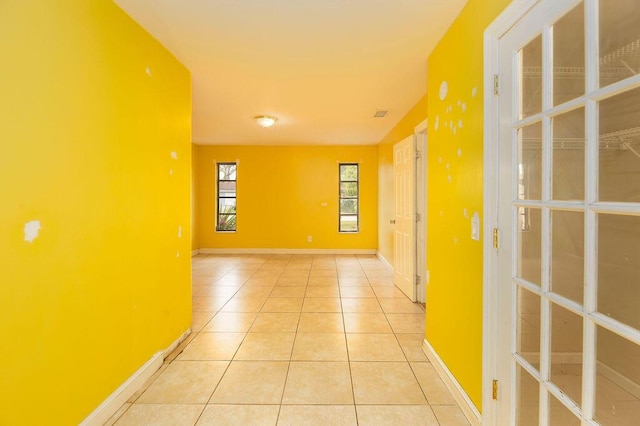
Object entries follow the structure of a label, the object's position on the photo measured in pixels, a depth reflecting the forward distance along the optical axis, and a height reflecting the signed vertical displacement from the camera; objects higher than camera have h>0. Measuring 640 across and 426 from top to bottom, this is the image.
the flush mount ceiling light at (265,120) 4.57 +1.28
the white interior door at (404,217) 4.07 -0.18
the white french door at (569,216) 0.93 -0.04
